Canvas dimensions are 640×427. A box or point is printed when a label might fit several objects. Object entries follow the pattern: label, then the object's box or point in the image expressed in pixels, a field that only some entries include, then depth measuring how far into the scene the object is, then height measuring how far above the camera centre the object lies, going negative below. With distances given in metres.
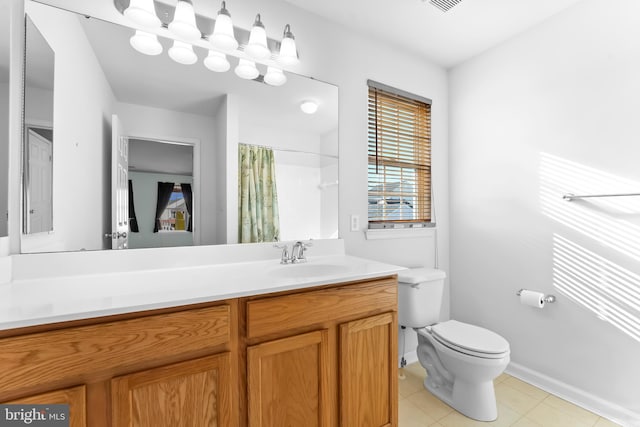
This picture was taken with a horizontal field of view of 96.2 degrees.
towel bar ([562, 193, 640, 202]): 1.52 +0.11
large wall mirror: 1.21 +0.36
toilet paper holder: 1.83 -0.54
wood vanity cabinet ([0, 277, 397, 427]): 0.77 -0.47
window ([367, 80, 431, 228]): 2.08 +0.45
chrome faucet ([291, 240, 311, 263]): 1.63 -0.20
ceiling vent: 1.71 +1.28
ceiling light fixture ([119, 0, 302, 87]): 1.33 +0.91
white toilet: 1.56 -0.76
